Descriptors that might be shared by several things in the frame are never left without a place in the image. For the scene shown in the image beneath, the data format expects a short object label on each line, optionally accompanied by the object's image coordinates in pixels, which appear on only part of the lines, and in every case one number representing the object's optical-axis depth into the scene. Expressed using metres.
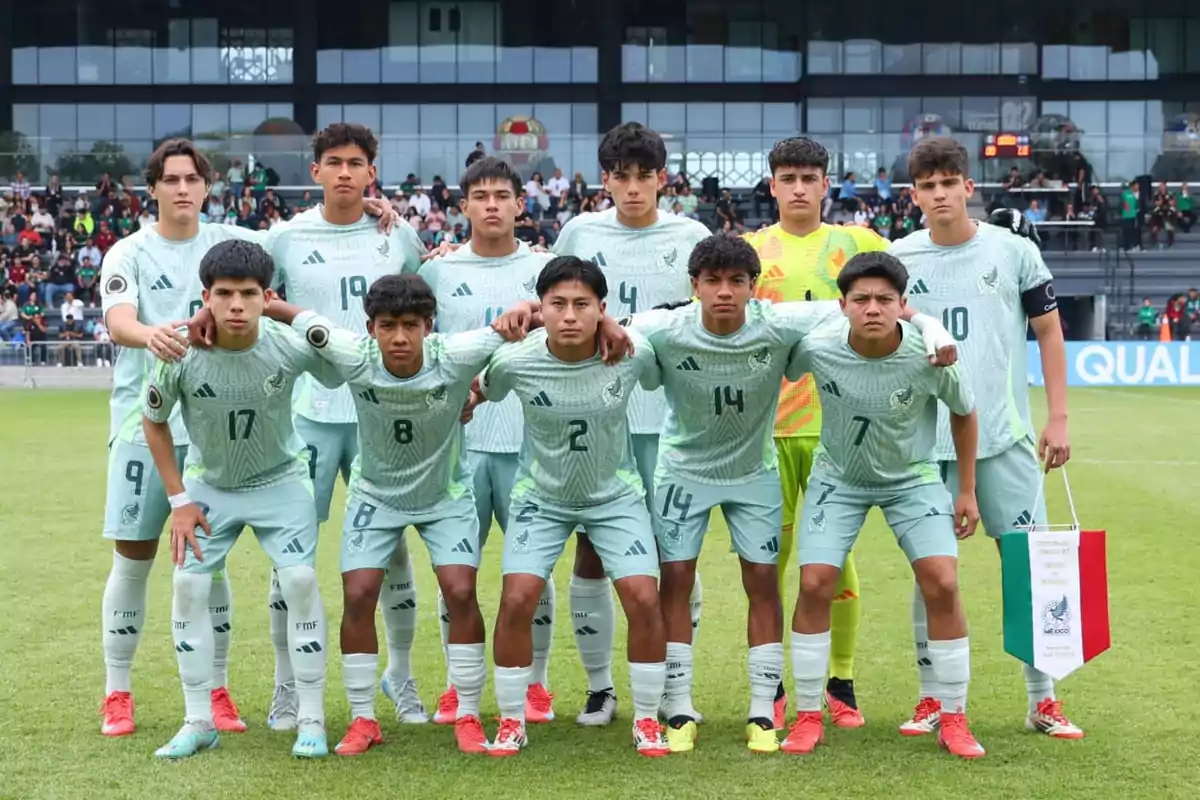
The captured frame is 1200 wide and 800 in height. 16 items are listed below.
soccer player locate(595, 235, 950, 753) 5.44
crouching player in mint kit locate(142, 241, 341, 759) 5.33
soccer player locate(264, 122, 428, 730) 6.00
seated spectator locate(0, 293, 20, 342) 31.09
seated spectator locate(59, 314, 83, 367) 28.16
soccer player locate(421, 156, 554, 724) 6.00
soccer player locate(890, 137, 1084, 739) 5.66
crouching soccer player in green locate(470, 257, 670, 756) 5.40
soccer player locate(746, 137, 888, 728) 6.00
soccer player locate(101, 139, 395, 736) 5.74
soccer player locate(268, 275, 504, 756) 5.42
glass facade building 43.25
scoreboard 35.09
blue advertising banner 27.95
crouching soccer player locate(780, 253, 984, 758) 5.32
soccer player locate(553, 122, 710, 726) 5.93
